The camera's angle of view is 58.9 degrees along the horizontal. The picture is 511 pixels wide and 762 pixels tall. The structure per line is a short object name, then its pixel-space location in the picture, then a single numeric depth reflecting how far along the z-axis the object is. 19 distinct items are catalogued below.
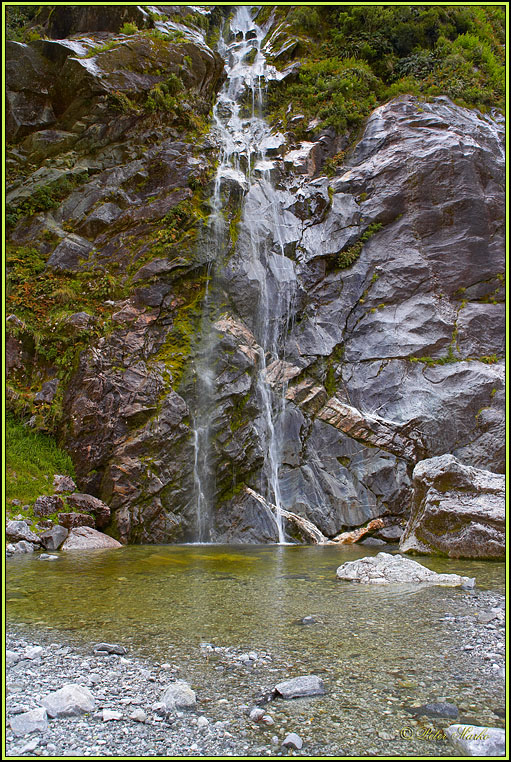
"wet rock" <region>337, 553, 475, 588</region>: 7.03
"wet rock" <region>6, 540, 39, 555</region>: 9.43
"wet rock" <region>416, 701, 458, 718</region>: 2.85
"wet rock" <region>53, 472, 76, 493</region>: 11.92
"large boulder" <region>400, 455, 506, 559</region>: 9.23
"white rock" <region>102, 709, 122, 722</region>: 2.78
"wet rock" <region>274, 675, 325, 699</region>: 3.12
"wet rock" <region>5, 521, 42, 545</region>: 9.88
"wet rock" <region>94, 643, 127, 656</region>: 3.88
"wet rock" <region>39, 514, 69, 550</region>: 10.07
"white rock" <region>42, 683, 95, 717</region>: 2.81
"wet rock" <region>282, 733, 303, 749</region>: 2.52
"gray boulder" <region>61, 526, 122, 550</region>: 10.41
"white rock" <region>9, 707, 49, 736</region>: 2.63
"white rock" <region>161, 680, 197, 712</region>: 2.98
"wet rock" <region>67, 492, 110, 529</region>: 11.68
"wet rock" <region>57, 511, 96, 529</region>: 11.05
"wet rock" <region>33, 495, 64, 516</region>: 10.99
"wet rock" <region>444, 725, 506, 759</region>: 2.44
